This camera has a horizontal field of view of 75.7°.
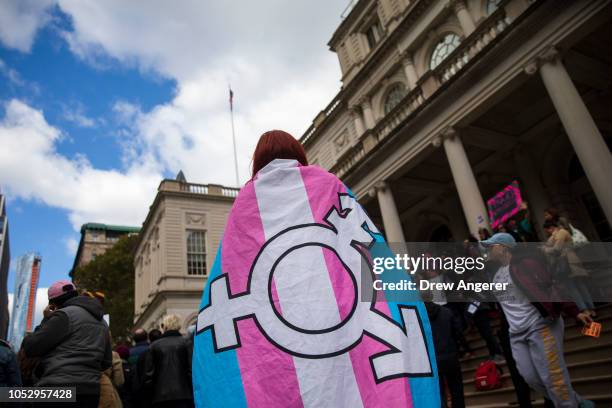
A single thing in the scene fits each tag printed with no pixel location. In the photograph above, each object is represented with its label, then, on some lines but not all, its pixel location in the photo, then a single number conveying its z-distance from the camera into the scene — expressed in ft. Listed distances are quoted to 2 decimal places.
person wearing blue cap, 12.62
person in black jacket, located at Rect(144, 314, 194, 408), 16.25
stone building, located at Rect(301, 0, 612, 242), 30.12
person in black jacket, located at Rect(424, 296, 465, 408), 16.17
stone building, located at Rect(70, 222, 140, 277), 253.44
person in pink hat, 10.72
